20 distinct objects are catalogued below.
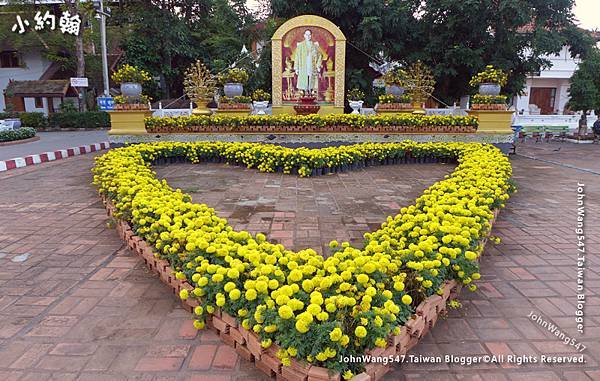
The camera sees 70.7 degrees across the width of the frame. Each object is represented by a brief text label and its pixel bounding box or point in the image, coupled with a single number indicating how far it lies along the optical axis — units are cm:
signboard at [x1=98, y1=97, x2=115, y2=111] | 1433
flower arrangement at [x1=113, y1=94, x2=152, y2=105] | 1066
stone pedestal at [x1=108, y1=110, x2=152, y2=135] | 1067
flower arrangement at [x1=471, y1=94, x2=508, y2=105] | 1067
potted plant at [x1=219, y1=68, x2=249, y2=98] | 1209
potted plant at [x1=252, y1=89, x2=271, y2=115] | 1384
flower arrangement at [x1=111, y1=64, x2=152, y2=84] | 1077
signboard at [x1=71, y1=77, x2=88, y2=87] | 1736
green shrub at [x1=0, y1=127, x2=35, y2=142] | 1384
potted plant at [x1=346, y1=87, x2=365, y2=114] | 1369
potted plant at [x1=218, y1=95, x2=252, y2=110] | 1171
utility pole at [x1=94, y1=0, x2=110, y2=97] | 1527
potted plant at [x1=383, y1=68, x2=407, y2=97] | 1270
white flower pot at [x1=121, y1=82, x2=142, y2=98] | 1077
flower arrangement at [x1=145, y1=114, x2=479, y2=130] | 1054
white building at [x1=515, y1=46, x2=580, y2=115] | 2569
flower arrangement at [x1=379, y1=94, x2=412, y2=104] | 1241
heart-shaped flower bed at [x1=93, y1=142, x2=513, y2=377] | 207
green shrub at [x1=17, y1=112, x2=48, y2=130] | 2045
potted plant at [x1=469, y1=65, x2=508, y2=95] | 1066
